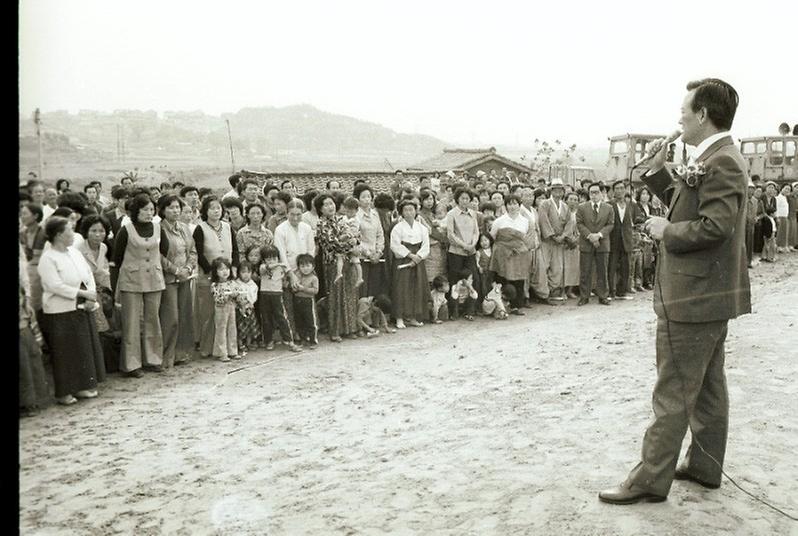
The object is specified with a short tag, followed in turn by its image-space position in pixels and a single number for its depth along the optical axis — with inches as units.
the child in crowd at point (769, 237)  620.1
